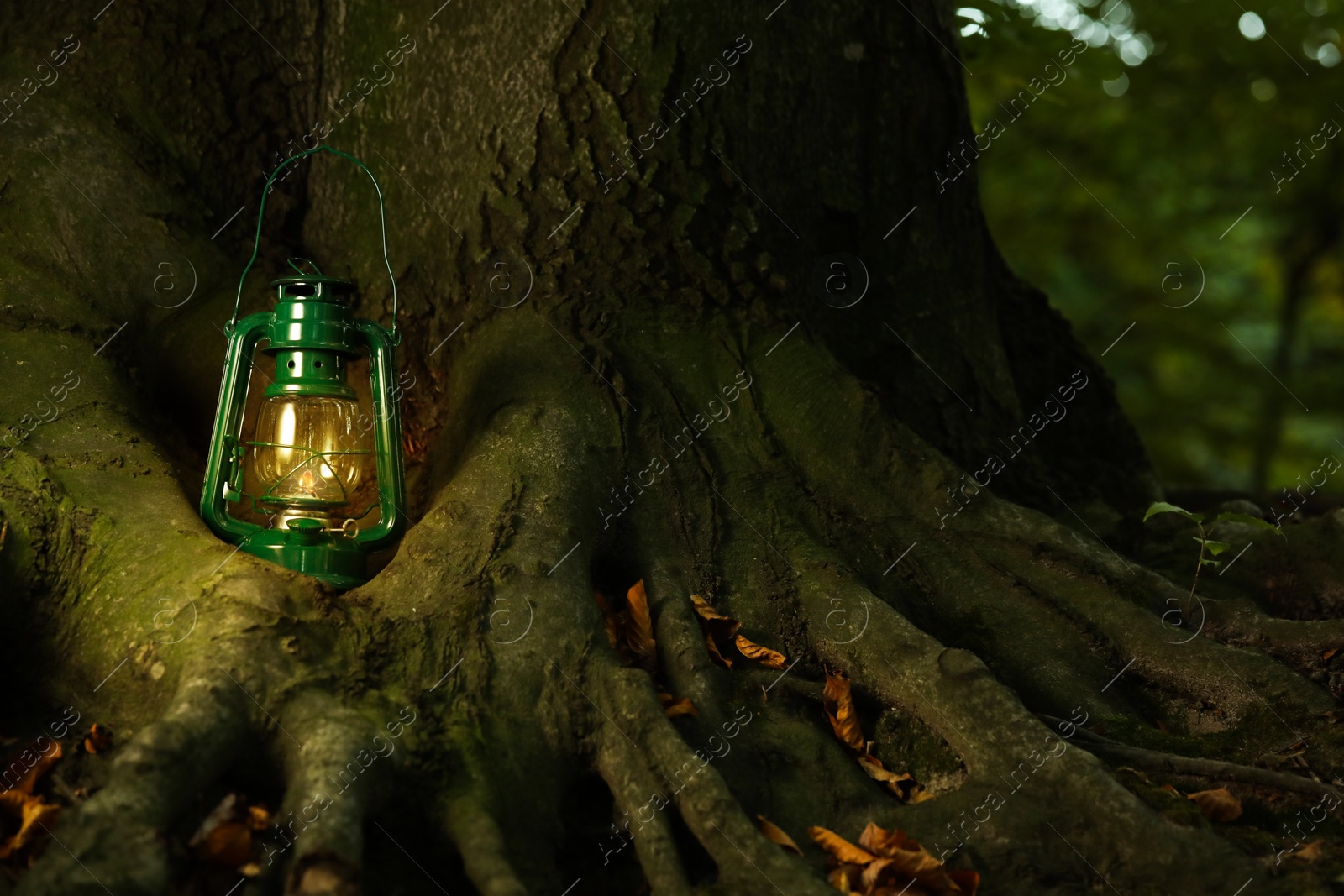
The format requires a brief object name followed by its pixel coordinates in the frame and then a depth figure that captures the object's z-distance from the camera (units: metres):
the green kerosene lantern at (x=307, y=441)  3.05
